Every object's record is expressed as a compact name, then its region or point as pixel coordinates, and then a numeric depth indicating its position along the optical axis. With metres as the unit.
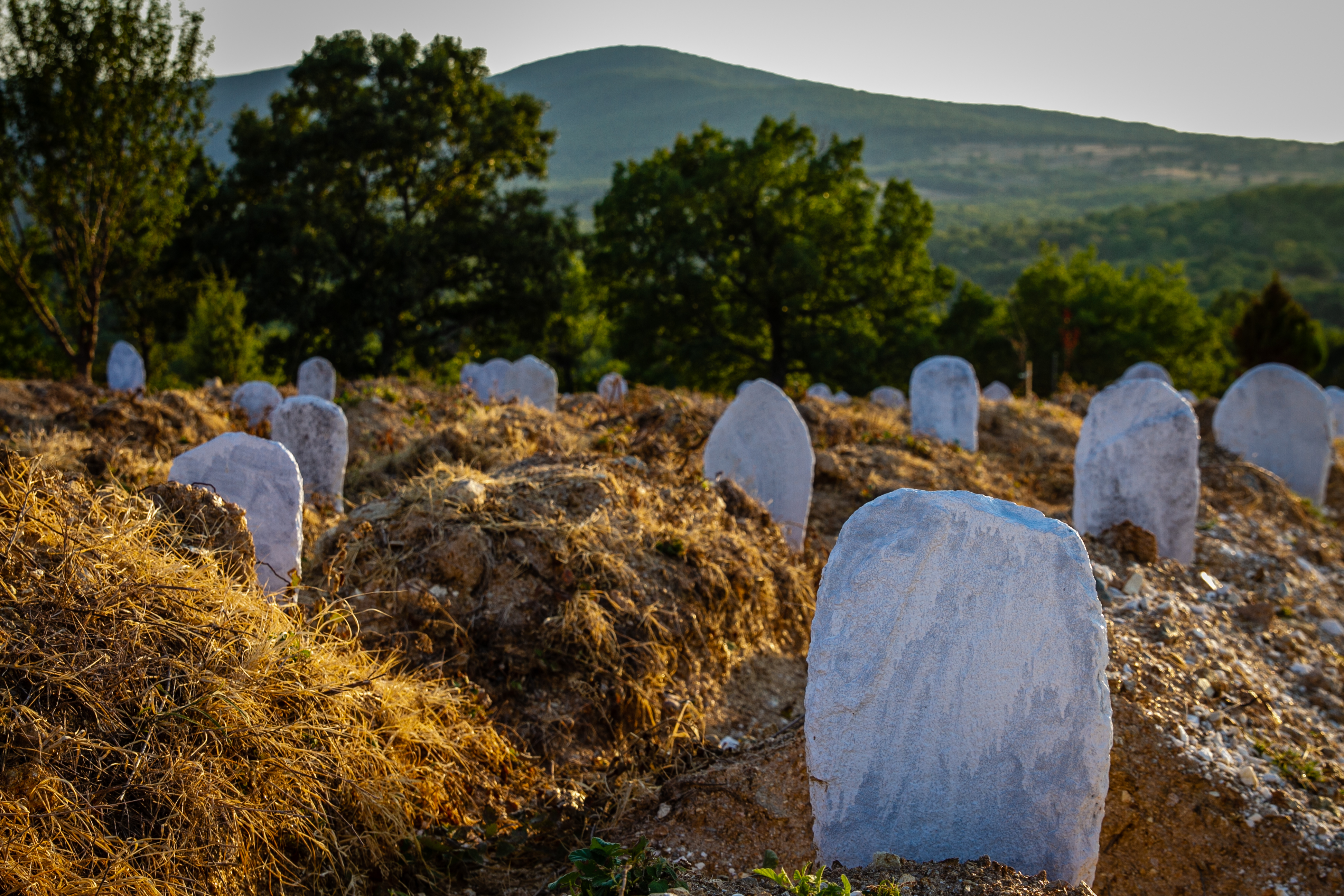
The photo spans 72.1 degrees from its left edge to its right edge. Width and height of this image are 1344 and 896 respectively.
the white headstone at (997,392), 17.89
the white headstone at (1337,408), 14.35
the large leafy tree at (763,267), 21.44
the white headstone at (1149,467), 5.71
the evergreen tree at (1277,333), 25.73
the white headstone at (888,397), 16.86
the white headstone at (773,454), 6.10
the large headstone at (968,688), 2.47
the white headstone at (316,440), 5.93
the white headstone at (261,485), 4.03
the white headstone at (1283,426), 9.38
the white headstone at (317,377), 12.31
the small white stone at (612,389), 10.22
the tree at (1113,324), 31.39
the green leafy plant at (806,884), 1.96
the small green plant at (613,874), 2.17
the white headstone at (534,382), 11.05
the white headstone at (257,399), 9.70
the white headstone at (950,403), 9.80
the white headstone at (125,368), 14.57
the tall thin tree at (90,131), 15.59
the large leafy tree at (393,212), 20.00
